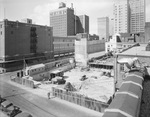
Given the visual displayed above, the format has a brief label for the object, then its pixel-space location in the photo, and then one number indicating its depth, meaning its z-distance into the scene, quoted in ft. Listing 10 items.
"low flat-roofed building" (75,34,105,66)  229.45
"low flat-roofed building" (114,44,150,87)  59.57
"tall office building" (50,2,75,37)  440.86
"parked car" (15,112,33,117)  52.42
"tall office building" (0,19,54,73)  170.50
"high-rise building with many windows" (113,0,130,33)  437.17
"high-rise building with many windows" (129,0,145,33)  440.86
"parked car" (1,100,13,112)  67.24
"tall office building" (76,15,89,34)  528.01
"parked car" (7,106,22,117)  62.95
